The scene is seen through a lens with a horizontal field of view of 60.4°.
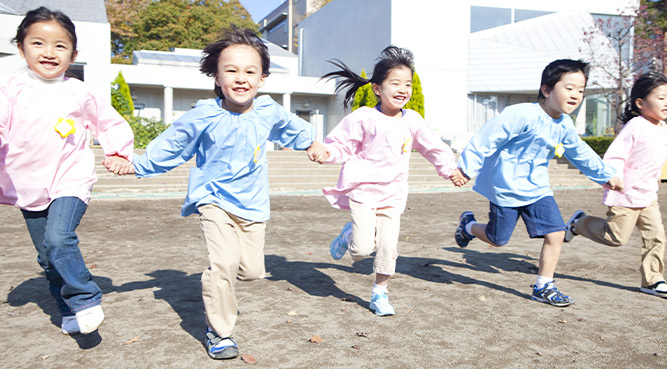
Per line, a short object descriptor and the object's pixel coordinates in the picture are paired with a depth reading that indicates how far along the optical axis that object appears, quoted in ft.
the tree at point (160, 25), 130.52
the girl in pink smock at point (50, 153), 10.82
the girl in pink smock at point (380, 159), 14.06
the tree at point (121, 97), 71.05
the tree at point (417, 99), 70.79
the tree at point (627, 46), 79.87
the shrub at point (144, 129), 64.39
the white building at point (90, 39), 68.18
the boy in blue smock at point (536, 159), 15.03
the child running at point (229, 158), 11.48
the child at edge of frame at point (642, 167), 16.26
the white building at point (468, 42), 80.64
